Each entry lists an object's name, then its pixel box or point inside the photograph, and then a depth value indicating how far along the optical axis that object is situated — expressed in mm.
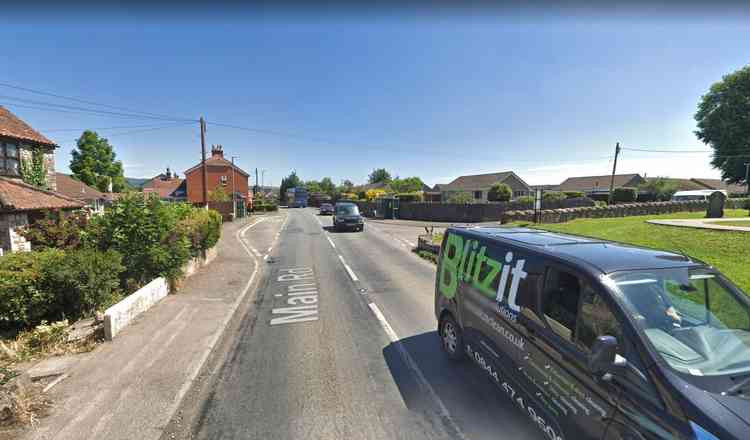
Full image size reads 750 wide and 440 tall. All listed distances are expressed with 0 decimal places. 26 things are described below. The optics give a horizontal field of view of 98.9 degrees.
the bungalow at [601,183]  57969
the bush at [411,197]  39288
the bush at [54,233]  11681
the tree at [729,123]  39906
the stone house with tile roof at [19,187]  11792
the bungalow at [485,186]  53500
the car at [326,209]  46375
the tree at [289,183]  102125
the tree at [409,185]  59750
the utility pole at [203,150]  25125
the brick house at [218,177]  50344
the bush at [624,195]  42594
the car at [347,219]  24438
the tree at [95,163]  45438
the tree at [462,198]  37172
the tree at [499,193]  37656
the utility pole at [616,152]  36438
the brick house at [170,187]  55312
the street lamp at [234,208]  35394
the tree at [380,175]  110512
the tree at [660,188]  46781
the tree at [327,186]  88975
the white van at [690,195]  36000
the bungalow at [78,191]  26938
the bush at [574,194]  45294
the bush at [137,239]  8742
